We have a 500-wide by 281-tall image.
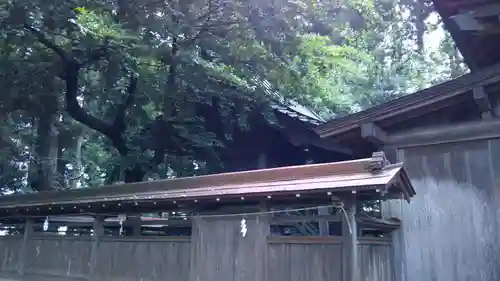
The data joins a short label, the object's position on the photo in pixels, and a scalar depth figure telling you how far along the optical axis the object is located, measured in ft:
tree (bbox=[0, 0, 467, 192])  35.37
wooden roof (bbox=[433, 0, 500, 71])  22.27
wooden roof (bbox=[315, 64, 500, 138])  23.24
